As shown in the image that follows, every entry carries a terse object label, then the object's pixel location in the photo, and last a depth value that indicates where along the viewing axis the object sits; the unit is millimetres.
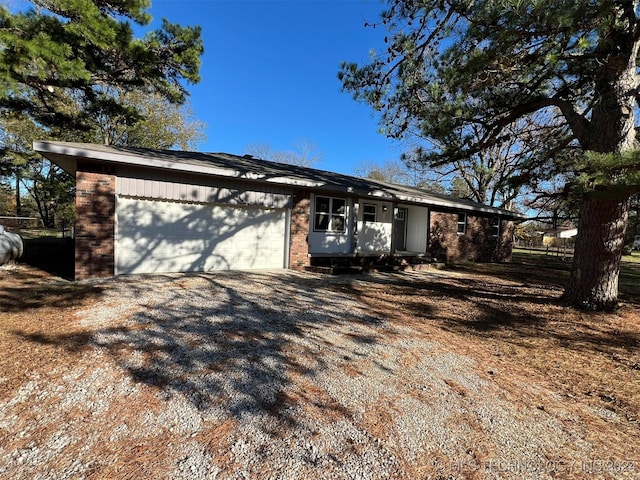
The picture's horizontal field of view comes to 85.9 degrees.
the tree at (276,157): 34875
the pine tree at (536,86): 4953
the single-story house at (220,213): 7438
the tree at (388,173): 34188
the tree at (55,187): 22281
